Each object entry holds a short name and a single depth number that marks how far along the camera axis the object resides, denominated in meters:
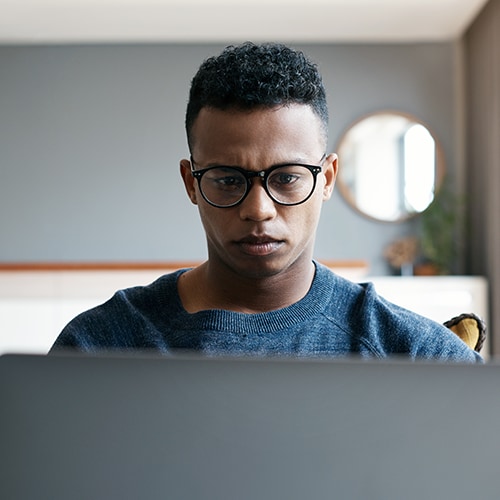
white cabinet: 4.36
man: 1.03
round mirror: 4.92
